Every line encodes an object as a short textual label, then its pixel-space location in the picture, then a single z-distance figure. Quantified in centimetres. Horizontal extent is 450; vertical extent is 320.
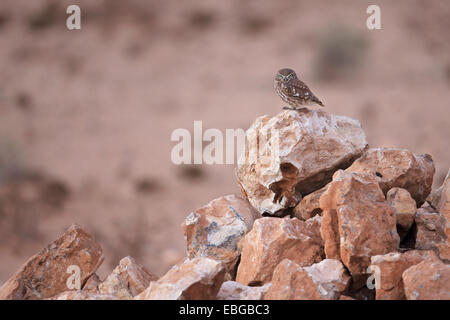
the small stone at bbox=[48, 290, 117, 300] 799
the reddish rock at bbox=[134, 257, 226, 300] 742
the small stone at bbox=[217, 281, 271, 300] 797
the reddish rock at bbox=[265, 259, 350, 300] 754
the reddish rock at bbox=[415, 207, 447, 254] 920
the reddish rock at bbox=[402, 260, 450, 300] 716
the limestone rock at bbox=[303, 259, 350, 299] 789
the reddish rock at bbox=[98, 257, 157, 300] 945
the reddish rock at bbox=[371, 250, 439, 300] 787
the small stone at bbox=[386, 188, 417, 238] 937
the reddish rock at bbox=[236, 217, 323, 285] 898
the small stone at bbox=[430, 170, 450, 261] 911
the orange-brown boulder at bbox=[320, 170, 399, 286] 843
